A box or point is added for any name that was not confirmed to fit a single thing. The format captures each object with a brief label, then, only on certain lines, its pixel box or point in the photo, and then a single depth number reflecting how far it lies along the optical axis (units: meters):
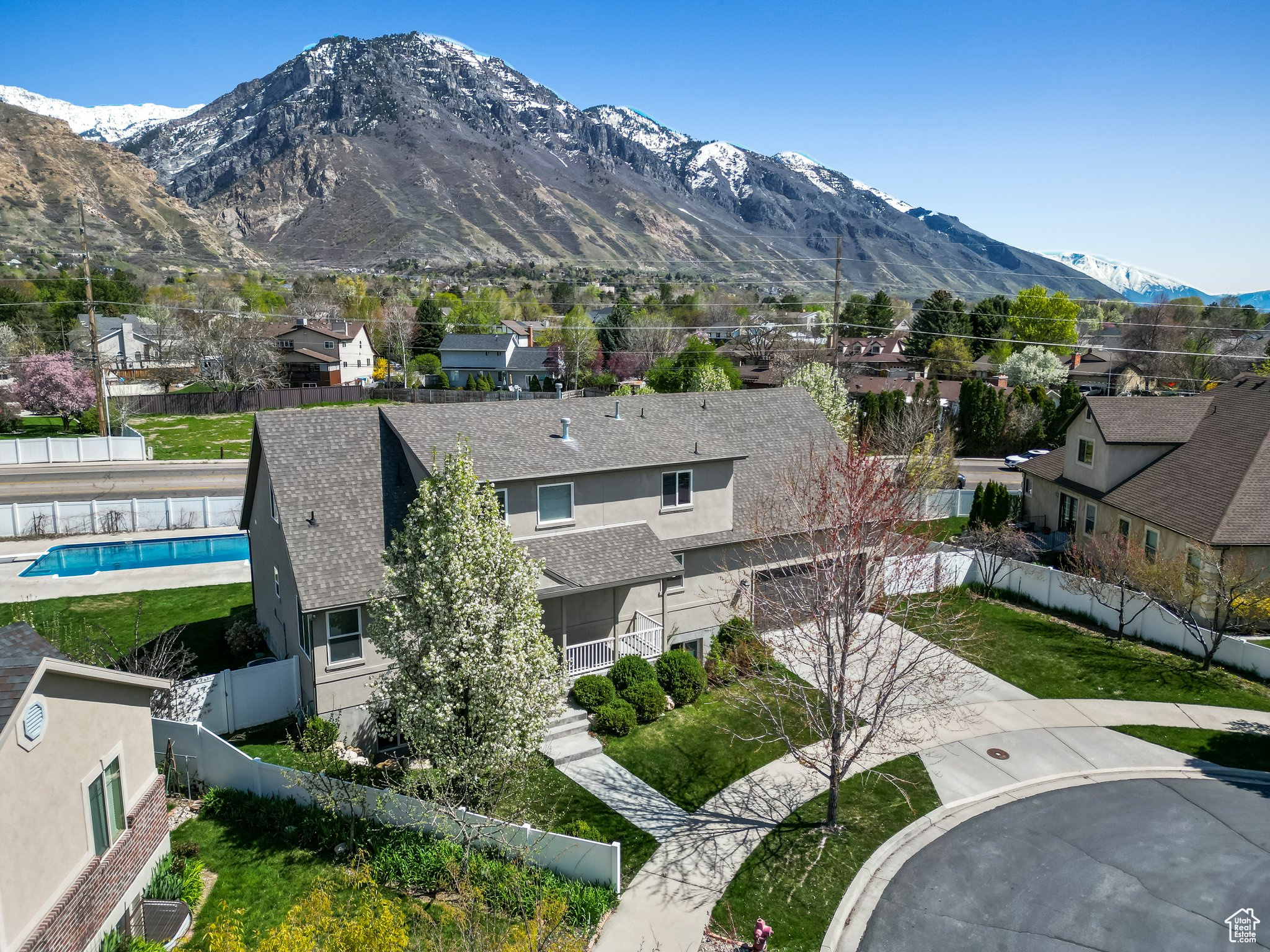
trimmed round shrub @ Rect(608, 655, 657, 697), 21.70
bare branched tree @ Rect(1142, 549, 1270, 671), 24.50
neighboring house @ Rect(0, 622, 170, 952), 10.82
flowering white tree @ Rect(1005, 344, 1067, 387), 76.62
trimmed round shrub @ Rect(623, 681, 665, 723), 21.12
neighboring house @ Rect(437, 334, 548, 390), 96.56
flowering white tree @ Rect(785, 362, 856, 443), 42.16
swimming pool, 34.69
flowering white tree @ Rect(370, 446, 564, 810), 14.62
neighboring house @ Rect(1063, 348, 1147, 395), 79.12
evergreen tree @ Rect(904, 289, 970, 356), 91.25
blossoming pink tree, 60.06
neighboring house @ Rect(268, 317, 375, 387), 91.75
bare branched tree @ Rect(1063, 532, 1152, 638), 26.55
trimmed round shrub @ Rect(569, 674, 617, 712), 21.09
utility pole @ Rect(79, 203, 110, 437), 53.06
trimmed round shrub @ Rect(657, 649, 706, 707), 22.27
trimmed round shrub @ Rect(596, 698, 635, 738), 20.33
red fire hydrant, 12.24
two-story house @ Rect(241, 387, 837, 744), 19.95
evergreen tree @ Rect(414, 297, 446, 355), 108.62
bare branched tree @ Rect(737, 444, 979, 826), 16.61
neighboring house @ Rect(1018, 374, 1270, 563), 26.86
